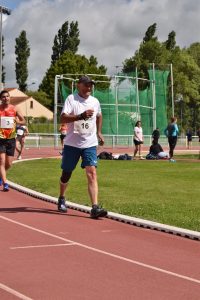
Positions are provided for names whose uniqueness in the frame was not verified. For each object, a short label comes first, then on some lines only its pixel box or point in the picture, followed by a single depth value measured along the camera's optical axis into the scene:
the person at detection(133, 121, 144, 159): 26.45
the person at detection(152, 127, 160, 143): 26.50
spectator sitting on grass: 26.30
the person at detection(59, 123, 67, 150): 26.51
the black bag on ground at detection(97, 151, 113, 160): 24.97
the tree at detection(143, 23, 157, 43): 91.28
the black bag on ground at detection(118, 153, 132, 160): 24.84
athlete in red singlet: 11.75
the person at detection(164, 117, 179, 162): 24.92
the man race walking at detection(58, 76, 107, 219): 9.12
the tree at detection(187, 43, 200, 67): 102.12
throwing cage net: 42.69
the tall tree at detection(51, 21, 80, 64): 98.31
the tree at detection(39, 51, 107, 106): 86.94
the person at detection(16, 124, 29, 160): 21.66
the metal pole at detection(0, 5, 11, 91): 40.72
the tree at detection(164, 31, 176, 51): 97.62
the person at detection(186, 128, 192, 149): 48.38
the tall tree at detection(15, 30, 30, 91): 108.12
